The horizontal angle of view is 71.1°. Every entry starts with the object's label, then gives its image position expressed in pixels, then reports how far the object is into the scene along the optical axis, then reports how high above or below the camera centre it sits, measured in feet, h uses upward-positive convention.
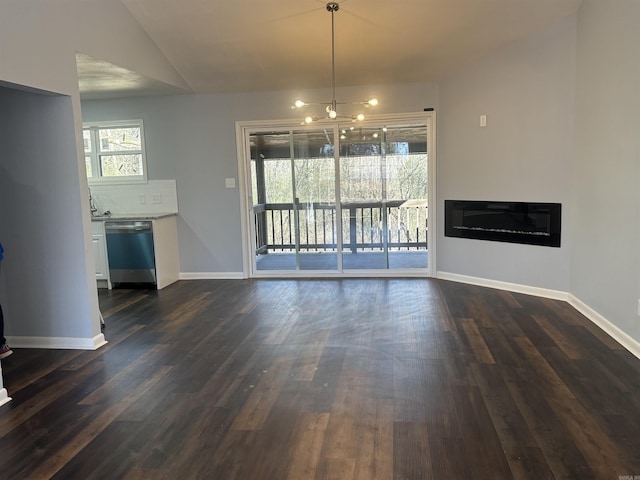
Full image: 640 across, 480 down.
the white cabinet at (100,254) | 17.76 -2.29
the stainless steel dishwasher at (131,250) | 17.53 -2.15
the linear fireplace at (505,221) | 14.70 -1.34
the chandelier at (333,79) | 13.05 +4.19
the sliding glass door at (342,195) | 18.48 -0.28
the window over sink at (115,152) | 19.04 +1.88
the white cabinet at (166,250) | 17.75 -2.26
